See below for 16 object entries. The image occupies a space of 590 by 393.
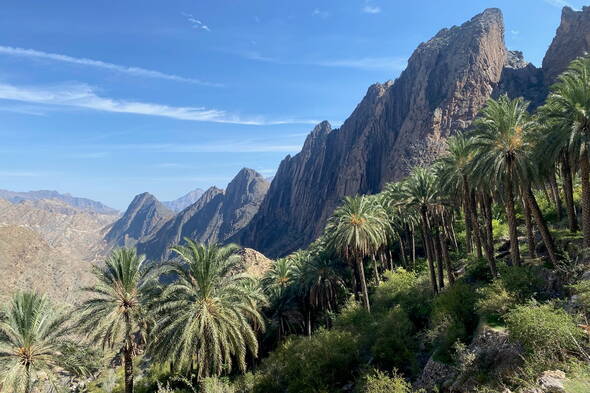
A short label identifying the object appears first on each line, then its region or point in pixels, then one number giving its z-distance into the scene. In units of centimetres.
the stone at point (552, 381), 1044
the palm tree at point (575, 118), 2017
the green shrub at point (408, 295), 2509
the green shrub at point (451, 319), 1806
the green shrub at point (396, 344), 2019
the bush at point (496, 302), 1725
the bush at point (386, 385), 1571
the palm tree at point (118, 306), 2227
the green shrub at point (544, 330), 1263
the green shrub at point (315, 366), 2098
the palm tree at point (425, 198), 3031
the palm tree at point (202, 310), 2033
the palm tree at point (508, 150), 2241
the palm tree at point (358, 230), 3131
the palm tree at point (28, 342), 1986
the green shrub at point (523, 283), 1820
